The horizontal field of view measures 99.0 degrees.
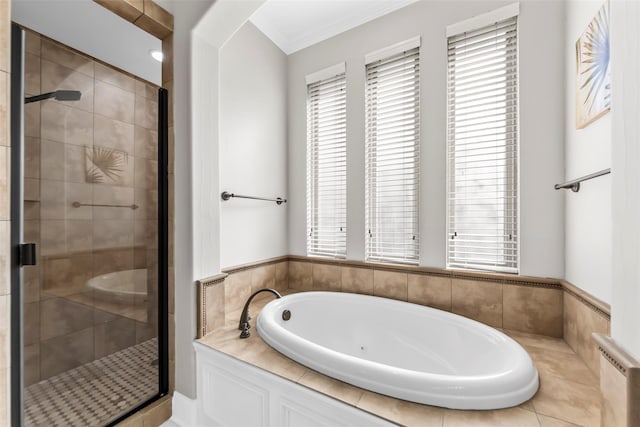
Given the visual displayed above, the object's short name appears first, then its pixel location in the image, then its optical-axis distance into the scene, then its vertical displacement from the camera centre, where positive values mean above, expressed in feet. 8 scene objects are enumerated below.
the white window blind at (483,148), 5.53 +1.38
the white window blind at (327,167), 7.59 +1.34
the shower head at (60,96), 3.71 +1.72
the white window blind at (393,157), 6.55 +1.43
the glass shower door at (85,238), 3.66 -0.37
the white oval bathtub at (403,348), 3.28 -2.20
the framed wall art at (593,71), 3.69 +2.10
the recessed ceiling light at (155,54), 6.63 +3.89
